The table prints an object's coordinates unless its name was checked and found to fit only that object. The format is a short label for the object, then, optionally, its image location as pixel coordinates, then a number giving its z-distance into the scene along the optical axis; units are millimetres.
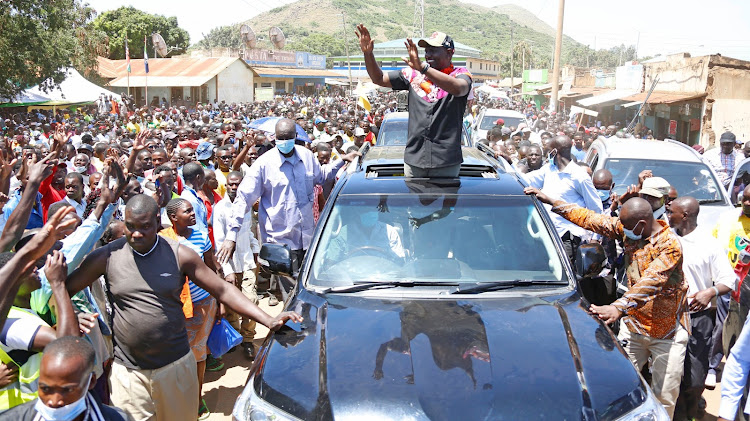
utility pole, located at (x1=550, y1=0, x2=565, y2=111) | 20172
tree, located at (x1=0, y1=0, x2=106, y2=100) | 19875
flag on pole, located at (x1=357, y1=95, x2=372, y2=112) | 16152
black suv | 2559
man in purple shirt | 5852
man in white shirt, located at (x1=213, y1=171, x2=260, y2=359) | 6109
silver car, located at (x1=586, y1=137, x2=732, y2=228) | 7574
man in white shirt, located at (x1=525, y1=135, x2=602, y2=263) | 6355
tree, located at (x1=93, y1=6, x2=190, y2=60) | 60212
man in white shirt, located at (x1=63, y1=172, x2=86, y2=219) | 5746
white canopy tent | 26375
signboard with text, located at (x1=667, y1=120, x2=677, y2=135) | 21203
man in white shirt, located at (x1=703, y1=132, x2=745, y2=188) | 9891
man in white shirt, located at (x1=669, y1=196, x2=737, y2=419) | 4418
